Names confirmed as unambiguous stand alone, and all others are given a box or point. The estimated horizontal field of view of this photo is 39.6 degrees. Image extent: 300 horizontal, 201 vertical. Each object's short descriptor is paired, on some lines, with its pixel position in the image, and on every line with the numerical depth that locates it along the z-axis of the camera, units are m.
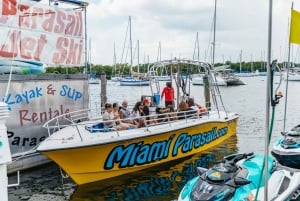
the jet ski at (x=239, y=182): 6.14
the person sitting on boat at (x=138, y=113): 11.29
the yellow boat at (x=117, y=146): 9.74
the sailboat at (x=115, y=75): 69.93
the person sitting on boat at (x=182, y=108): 12.91
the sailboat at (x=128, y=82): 62.81
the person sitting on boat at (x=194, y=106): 13.54
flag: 9.19
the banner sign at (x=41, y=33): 11.27
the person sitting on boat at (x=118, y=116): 11.17
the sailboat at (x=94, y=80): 82.36
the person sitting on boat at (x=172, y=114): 12.00
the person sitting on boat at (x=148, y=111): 11.77
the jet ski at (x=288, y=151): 9.90
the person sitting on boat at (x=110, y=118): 10.82
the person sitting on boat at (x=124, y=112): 12.04
